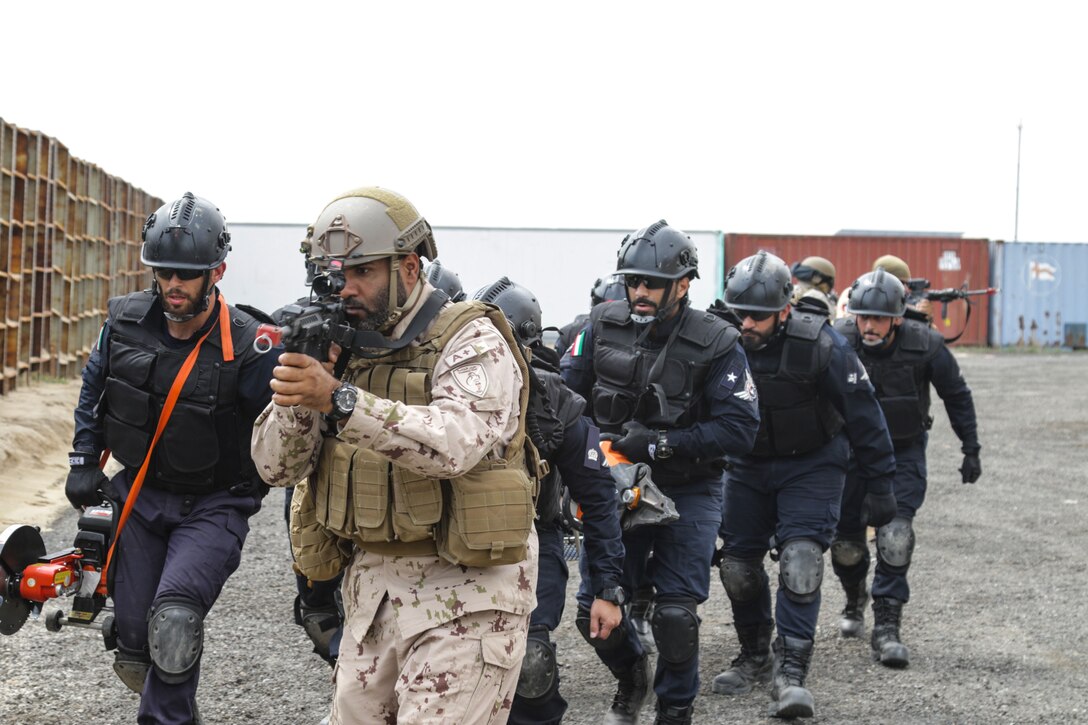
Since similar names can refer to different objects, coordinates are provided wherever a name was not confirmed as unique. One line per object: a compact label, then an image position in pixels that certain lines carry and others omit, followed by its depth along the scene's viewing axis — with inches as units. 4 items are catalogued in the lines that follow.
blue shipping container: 1441.9
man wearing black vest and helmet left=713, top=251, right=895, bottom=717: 241.3
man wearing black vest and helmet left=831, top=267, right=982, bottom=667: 279.4
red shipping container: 1397.6
